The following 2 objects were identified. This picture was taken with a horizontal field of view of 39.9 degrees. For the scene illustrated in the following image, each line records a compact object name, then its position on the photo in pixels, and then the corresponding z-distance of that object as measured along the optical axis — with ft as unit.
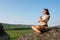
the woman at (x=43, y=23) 9.70
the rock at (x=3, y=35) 11.16
